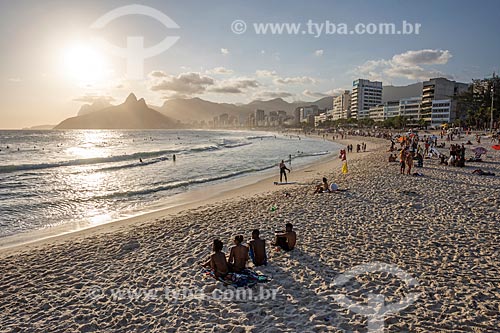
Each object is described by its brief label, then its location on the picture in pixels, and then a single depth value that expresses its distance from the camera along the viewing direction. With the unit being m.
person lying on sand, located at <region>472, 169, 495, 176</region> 15.04
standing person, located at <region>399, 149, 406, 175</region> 16.31
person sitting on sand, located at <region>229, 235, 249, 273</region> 5.71
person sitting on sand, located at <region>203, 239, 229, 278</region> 5.63
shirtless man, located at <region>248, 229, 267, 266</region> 6.09
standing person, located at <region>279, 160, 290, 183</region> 16.86
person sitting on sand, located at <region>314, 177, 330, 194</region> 12.79
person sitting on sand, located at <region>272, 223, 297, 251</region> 6.78
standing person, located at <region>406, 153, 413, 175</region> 15.96
